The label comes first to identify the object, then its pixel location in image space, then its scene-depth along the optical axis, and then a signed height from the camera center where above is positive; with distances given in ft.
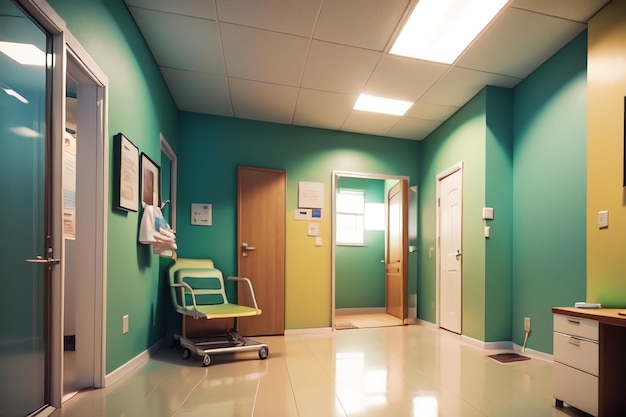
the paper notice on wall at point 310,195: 13.97 +0.69
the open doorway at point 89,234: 6.58 -0.52
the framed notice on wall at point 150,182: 8.80 +0.82
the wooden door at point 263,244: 12.94 -1.38
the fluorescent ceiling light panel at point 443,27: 7.53 +4.74
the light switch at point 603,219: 7.17 -0.15
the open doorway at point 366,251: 17.49 -2.40
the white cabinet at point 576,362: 5.92 -2.94
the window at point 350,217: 19.70 -0.39
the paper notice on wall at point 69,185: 9.01 +0.74
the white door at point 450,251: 12.35 -1.62
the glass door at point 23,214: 4.44 -0.08
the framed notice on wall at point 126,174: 7.29 +0.86
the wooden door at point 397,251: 15.42 -2.11
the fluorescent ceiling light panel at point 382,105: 12.07 +4.15
